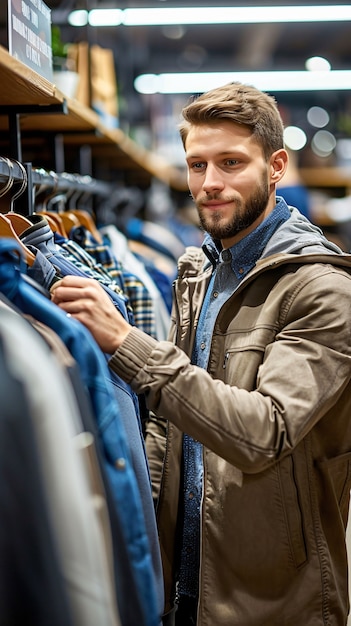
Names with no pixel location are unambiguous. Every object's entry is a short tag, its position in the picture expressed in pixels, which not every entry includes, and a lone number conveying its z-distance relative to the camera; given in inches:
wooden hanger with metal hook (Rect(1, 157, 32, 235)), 62.9
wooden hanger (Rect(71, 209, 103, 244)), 97.1
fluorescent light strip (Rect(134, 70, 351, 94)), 197.6
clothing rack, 64.1
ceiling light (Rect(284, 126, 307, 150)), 307.9
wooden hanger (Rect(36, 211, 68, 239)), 80.6
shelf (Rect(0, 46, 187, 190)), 60.7
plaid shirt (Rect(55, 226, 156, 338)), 90.4
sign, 60.2
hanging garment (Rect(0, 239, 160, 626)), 41.3
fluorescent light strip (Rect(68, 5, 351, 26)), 140.9
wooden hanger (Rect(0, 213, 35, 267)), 56.2
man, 55.8
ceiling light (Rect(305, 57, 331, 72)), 257.3
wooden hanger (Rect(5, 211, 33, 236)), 62.8
